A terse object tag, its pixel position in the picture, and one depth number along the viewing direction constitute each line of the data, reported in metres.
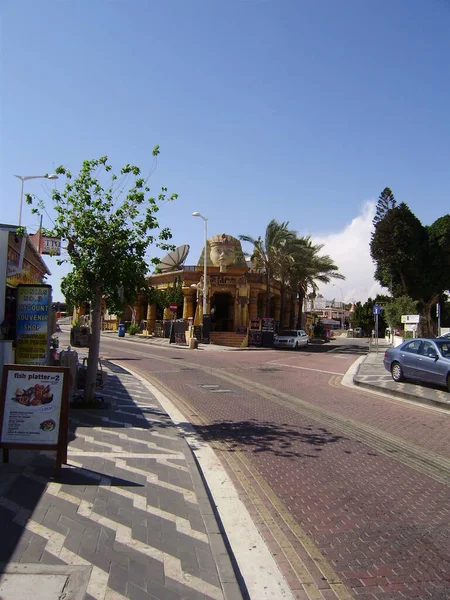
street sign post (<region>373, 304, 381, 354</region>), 27.51
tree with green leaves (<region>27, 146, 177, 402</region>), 9.03
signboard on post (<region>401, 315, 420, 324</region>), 26.76
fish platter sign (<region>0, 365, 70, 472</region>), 5.45
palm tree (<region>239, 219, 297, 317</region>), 37.84
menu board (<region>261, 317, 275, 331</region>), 37.22
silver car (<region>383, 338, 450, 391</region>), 12.55
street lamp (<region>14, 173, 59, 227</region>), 23.64
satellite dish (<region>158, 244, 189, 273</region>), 48.41
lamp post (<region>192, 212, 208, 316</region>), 36.00
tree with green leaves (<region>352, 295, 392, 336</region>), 77.31
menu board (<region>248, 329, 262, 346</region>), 36.16
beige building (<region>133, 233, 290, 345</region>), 38.59
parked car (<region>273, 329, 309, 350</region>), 35.59
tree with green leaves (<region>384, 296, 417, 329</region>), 34.38
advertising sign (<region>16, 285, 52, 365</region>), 9.18
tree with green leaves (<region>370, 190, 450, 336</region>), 40.50
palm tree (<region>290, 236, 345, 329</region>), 38.72
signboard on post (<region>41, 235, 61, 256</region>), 9.21
